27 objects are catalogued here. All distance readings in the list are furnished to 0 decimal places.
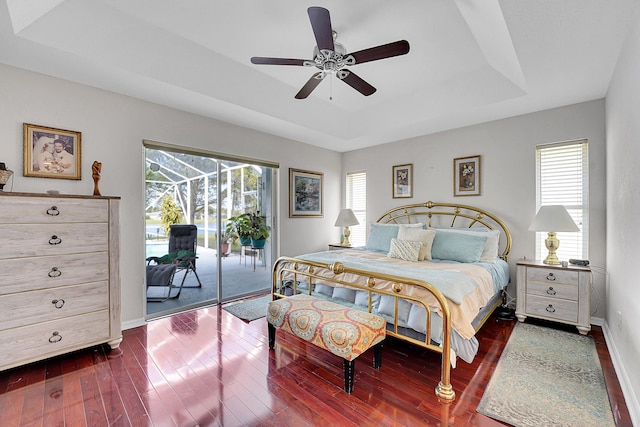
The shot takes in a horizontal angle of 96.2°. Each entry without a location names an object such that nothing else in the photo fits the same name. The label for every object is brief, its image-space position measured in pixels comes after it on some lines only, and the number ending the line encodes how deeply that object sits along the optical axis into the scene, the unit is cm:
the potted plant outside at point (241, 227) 423
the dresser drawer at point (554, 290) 302
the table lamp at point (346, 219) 499
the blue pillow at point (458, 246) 338
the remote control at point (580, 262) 308
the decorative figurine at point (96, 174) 273
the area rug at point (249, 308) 352
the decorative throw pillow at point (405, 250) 346
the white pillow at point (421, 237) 352
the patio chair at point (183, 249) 367
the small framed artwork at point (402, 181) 479
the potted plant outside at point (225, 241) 408
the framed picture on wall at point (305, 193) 493
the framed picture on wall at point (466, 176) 408
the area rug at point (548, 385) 180
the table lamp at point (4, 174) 227
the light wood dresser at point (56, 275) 220
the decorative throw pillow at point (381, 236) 417
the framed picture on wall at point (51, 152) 260
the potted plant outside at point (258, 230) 454
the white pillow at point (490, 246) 347
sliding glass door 353
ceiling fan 188
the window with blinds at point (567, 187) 333
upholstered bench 201
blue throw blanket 223
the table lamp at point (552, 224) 307
